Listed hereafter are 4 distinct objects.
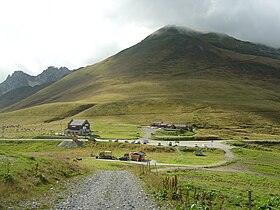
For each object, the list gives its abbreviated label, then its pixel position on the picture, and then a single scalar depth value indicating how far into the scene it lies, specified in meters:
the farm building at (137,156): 68.12
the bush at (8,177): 21.12
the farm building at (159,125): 152.45
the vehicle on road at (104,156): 70.39
